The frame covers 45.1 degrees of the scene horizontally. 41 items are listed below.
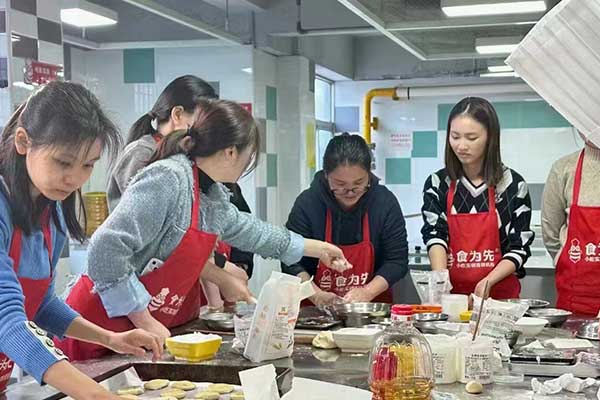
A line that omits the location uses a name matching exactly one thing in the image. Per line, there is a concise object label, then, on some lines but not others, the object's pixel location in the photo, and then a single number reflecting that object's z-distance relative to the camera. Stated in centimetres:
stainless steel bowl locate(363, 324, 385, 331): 203
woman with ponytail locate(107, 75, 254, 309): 249
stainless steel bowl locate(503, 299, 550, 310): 236
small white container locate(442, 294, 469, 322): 219
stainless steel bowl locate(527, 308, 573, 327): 217
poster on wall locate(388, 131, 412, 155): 604
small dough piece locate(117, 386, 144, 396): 161
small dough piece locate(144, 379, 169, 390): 167
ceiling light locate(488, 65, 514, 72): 508
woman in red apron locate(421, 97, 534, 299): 264
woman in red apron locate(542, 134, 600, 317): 258
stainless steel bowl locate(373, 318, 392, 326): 212
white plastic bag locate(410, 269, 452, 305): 234
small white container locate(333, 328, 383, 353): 188
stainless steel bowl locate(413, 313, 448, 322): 209
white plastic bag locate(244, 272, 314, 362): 177
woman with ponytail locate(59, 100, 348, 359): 186
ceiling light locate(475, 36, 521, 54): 313
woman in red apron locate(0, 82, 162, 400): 128
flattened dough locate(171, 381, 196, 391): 167
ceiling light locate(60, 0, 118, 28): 308
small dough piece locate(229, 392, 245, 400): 155
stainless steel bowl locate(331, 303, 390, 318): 221
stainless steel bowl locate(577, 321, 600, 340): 196
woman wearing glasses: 274
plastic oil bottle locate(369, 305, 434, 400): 139
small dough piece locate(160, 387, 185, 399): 161
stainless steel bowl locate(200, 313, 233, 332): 214
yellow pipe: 593
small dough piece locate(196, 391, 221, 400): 158
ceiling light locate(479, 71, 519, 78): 532
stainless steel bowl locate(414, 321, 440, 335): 195
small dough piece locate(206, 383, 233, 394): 162
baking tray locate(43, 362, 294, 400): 174
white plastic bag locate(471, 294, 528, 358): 179
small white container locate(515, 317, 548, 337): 201
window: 603
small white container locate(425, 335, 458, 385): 158
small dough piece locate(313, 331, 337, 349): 194
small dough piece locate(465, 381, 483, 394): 152
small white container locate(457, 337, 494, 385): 157
